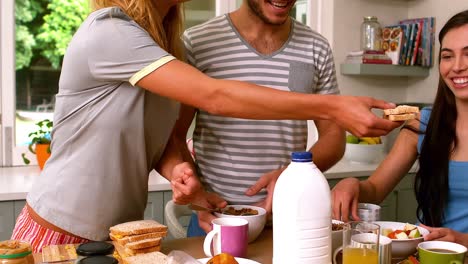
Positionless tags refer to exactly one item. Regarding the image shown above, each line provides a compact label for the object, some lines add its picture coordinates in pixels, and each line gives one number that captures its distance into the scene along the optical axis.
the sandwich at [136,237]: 1.19
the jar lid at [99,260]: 1.07
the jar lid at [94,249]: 1.14
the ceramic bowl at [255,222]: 1.31
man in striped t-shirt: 1.66
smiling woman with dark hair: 1.71
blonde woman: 1.19
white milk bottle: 1.03
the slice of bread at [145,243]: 1.18
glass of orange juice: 1.06
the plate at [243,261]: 1.16
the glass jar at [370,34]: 3.44
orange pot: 2.71
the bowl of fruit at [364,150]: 3.12
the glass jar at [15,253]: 1.07
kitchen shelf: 3.32
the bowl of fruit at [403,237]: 1.20
